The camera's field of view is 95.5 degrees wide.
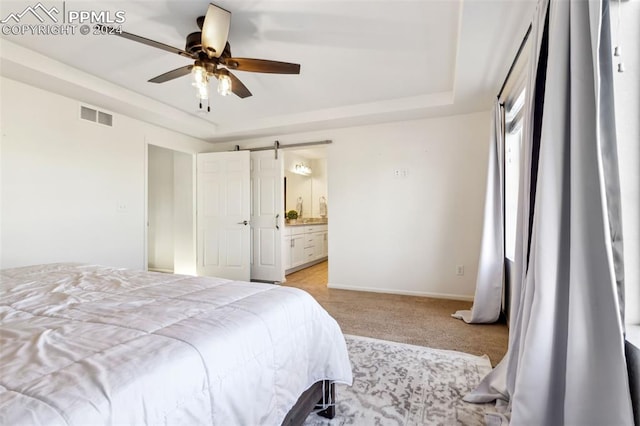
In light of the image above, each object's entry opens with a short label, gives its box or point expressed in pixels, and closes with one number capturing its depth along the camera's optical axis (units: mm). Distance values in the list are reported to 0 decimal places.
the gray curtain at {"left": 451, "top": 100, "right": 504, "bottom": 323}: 2830
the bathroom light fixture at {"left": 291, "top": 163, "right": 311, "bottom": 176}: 6598
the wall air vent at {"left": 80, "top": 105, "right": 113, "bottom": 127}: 3199
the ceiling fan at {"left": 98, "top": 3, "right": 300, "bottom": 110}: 1831
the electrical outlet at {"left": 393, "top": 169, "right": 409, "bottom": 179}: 3872
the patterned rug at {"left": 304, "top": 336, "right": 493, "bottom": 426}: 1528
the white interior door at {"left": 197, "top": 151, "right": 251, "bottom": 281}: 4555
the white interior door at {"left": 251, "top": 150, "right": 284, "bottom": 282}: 4543
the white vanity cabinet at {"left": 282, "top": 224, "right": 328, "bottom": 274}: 5070
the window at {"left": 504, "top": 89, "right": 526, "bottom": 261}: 2818
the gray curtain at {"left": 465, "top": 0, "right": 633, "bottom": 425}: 853
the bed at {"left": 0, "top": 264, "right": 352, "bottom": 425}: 634
